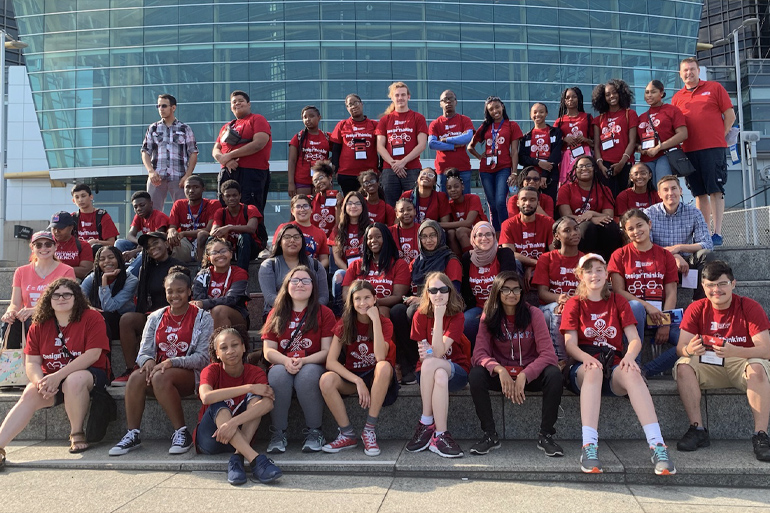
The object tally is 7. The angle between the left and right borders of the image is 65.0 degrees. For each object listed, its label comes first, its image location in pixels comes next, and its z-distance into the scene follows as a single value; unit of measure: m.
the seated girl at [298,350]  4.52
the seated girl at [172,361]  4.62
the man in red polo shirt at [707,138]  6.92
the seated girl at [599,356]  3.91
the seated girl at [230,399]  4.16
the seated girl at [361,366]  4.46
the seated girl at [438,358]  4.30
